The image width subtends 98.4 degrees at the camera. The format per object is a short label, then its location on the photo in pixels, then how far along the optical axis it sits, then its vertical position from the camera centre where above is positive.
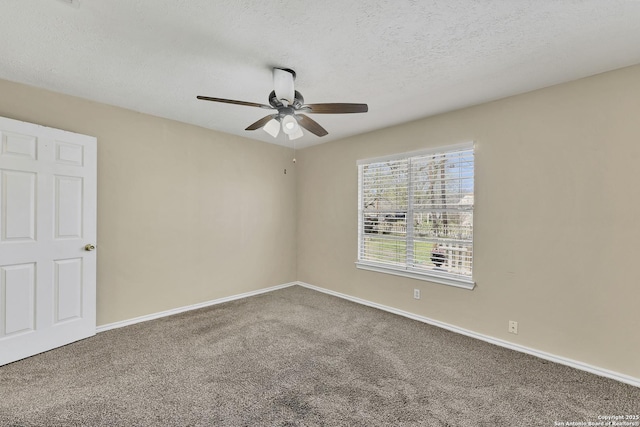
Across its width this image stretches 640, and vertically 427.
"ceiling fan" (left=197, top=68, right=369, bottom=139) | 2.11 +0.84
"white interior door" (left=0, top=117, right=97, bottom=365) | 2.43 -0.26
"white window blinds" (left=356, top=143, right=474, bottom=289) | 3.12 -0.01
